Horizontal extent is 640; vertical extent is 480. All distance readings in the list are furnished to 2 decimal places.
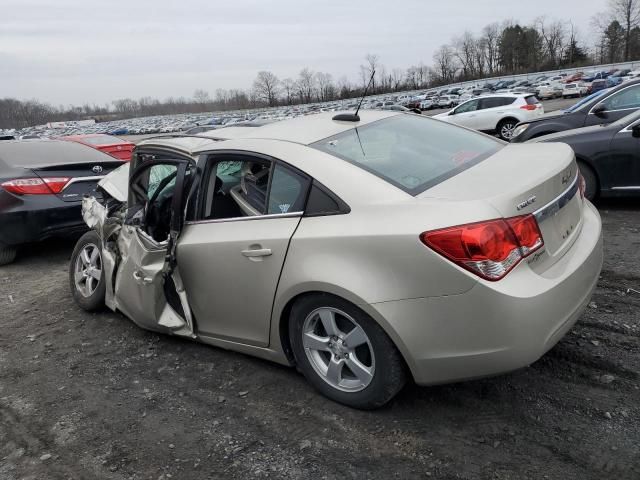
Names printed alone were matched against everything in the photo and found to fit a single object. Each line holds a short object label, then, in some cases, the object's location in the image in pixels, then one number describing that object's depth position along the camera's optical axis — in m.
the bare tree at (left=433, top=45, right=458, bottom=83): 124.44
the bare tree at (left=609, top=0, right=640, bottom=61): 92.55
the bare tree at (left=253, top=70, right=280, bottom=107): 148.39
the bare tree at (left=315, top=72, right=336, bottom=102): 137.38
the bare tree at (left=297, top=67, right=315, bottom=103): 145.38
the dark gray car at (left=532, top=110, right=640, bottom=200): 5.84
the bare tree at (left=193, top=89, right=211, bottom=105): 169.45
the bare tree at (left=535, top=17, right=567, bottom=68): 108.00
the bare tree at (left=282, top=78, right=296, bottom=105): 147.75
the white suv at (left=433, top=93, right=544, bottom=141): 18.38
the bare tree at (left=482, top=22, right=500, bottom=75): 117.03
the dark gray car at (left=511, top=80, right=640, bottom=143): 7.85
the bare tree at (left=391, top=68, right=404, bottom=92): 120.19
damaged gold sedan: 2.27
